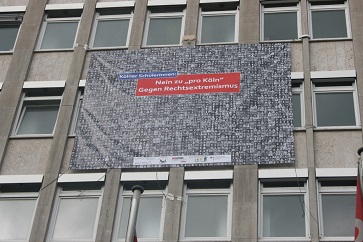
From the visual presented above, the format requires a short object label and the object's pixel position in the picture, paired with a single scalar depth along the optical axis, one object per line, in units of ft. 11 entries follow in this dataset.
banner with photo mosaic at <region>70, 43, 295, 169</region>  62.75
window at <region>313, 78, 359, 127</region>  64.03
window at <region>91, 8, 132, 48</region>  73.67
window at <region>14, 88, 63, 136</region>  68.18
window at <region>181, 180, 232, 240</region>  58.80
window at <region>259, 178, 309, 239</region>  57.82
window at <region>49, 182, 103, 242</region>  60.64
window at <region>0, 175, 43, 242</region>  61.62
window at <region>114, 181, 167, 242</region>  59.57
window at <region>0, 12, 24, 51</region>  75.96
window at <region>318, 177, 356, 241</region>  57.11
